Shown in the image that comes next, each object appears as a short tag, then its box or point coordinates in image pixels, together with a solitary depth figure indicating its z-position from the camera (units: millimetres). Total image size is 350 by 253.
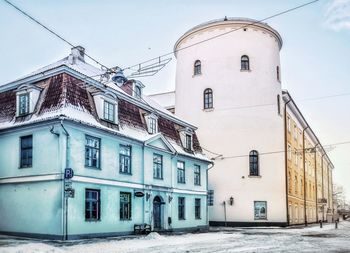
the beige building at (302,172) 43094
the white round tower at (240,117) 38719
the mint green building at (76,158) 20453
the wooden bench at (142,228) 24719
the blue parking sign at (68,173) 19969
